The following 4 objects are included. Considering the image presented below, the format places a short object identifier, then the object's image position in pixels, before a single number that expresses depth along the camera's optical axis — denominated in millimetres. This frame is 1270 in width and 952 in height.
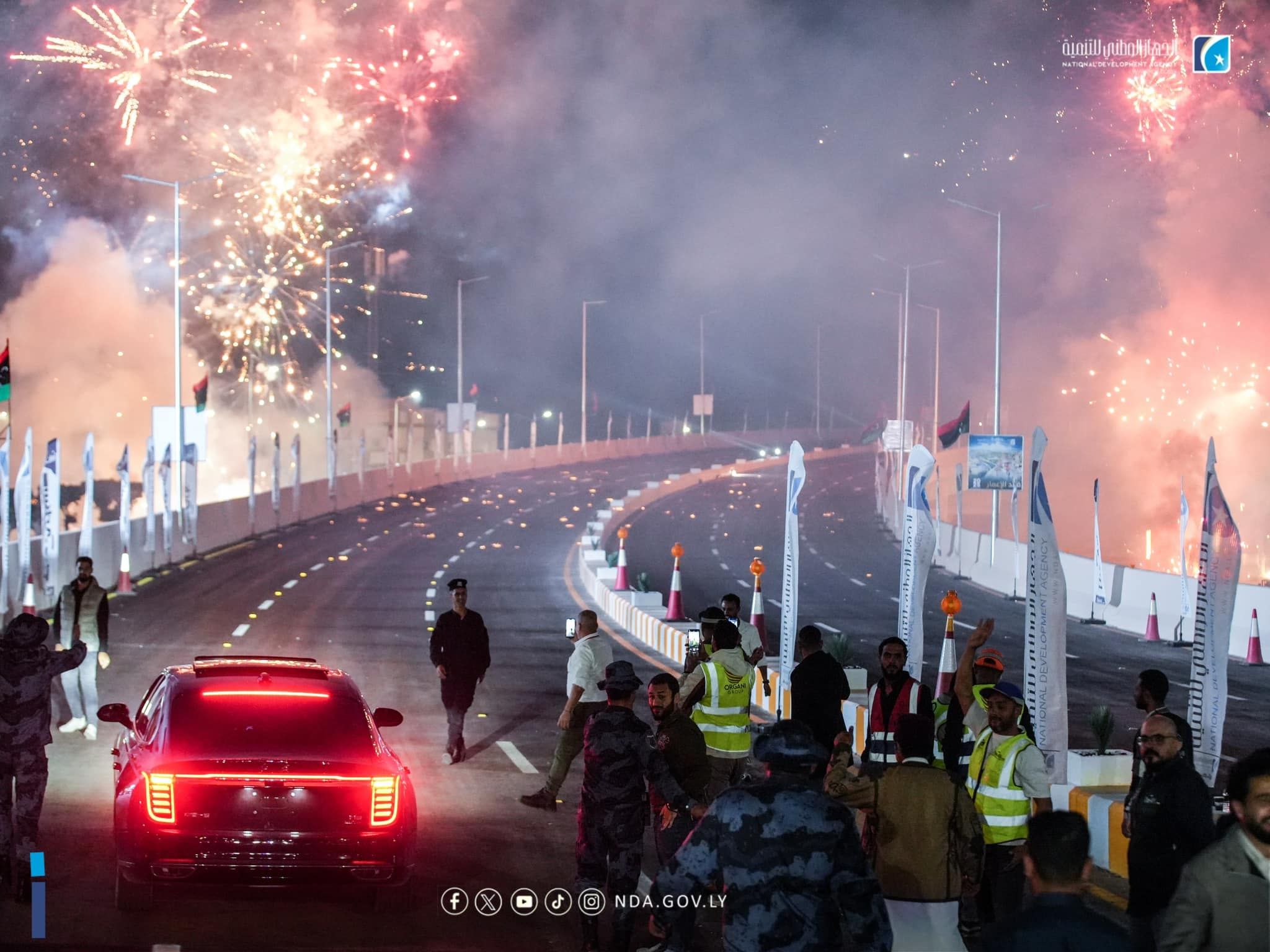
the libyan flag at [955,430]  49781
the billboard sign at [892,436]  61500
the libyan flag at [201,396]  47766
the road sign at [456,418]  71812
